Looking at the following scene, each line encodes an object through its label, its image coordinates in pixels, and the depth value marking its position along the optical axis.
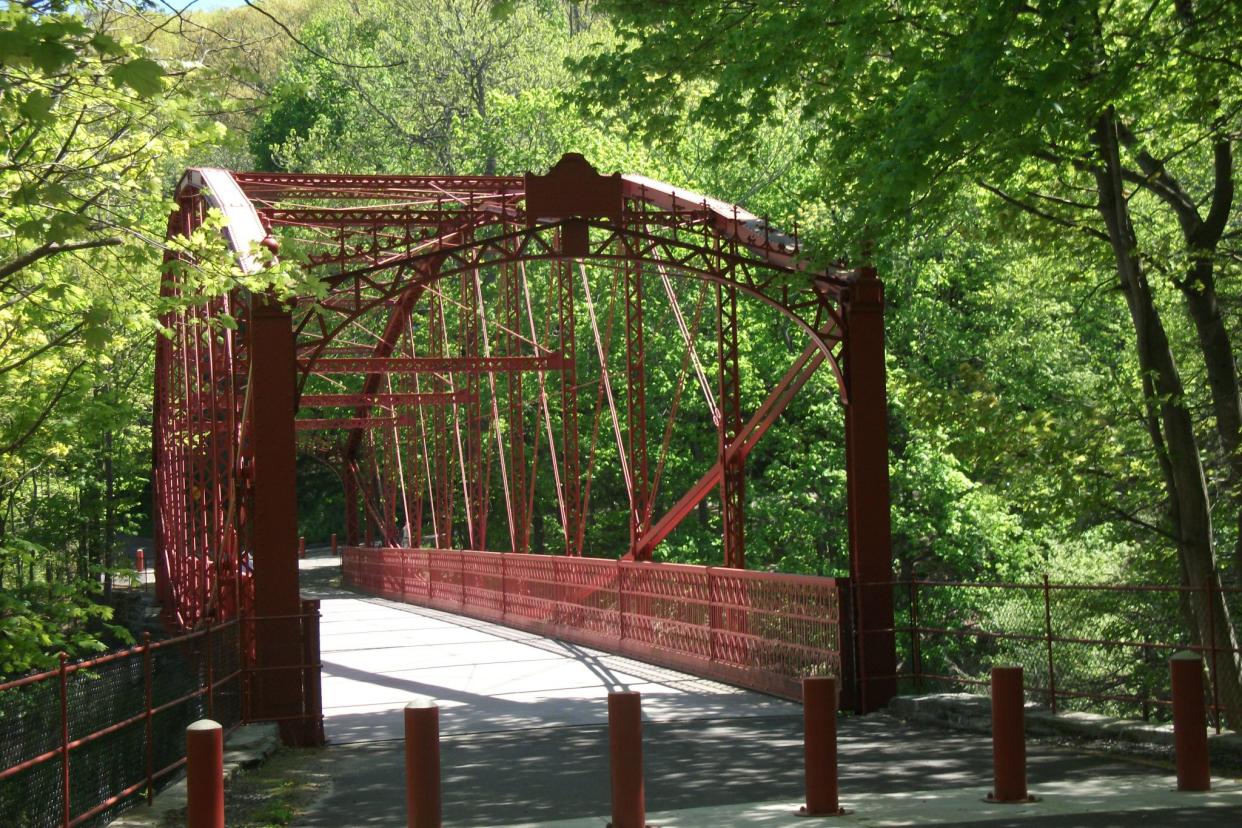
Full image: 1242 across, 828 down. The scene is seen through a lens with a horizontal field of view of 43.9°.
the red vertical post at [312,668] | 14.23
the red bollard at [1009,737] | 9.08
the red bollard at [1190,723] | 9.16
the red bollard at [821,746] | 8.83
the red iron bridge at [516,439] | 14.84
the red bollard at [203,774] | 7.72
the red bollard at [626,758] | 8.23
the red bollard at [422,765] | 7.97
